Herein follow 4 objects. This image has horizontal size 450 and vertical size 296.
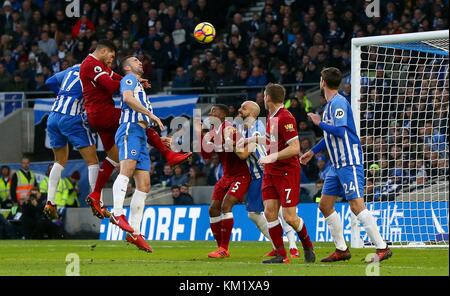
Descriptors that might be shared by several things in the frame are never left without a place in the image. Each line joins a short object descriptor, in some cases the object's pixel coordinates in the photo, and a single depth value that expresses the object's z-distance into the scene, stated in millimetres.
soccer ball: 17312
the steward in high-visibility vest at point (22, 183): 24172
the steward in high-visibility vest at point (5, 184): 24328
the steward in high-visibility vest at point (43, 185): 24297
